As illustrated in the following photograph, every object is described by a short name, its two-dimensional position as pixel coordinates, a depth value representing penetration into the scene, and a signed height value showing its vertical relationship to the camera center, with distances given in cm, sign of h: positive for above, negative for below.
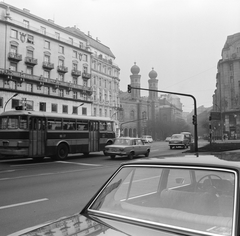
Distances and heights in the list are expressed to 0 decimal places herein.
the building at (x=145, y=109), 10388 +1123
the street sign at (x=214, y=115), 2740 +198
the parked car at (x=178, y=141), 3297 -78
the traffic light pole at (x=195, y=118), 2630 +159
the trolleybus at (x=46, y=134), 1619 +8
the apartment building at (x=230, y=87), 7069 +1303
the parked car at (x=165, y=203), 195 -58
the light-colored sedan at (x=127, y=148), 1802 -89
